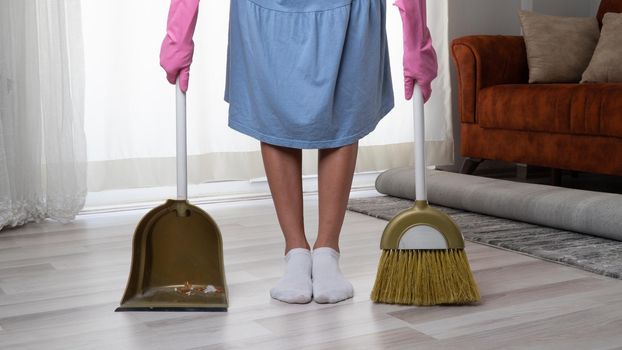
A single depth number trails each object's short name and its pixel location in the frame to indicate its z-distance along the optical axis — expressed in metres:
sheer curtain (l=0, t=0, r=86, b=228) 2.61
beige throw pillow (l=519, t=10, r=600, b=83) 3.41
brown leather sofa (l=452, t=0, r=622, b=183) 2.83
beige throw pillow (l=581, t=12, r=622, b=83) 3.18
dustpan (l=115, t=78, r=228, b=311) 1.63
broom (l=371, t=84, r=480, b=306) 1.54
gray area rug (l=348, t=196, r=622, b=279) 1.95
